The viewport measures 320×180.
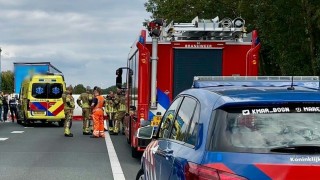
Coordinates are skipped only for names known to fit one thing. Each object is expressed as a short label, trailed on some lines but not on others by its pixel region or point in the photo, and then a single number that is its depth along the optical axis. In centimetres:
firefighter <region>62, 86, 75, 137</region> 1930
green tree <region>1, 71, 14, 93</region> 11739
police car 366
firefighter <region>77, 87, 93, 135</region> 1998
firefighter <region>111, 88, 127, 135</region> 1916
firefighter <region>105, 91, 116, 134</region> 2152
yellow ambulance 2552
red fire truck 1199
